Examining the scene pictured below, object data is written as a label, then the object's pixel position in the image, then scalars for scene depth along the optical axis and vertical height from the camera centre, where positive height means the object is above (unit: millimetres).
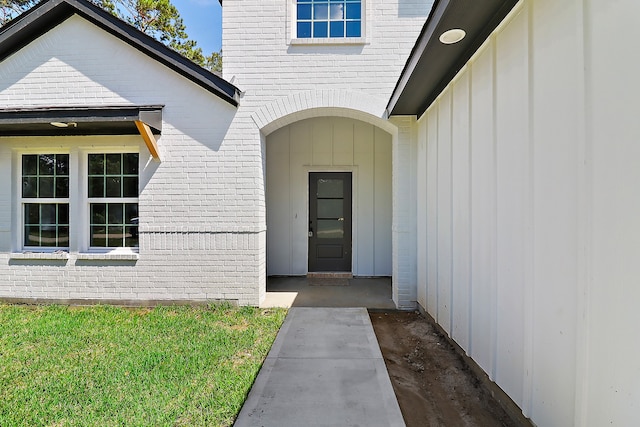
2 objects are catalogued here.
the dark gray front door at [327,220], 7645 -149
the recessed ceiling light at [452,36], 3102 +1680
